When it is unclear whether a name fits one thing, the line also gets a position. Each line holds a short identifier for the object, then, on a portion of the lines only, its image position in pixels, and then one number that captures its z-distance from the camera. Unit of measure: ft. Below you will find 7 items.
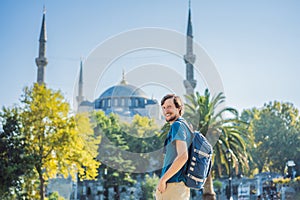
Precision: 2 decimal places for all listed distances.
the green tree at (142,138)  137.59
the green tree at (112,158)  127.44
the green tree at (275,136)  136.36
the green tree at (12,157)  75.20
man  12.53
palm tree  73.61
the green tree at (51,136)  76.95
